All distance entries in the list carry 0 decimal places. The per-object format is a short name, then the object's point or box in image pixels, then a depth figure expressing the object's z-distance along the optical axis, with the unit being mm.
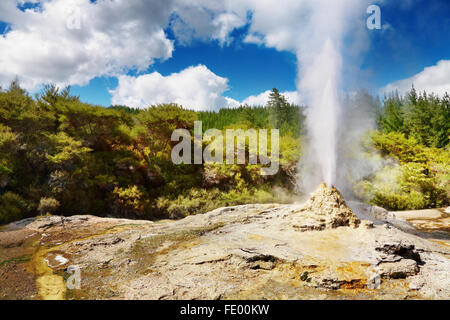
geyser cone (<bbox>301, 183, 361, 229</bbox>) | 5191
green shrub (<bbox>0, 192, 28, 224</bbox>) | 8648
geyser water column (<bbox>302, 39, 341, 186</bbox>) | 6828
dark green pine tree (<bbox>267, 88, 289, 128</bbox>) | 26844
